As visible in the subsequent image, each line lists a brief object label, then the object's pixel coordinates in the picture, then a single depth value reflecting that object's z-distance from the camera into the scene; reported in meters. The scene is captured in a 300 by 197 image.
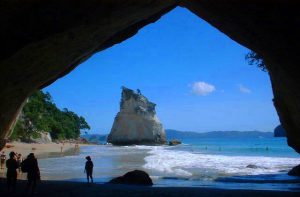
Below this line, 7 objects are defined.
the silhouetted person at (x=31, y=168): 12.26
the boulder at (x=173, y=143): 103.81
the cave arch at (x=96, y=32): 11.26
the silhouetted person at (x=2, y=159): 25.41
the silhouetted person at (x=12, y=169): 12.60
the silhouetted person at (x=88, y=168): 17.20
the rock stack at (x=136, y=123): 99.00
